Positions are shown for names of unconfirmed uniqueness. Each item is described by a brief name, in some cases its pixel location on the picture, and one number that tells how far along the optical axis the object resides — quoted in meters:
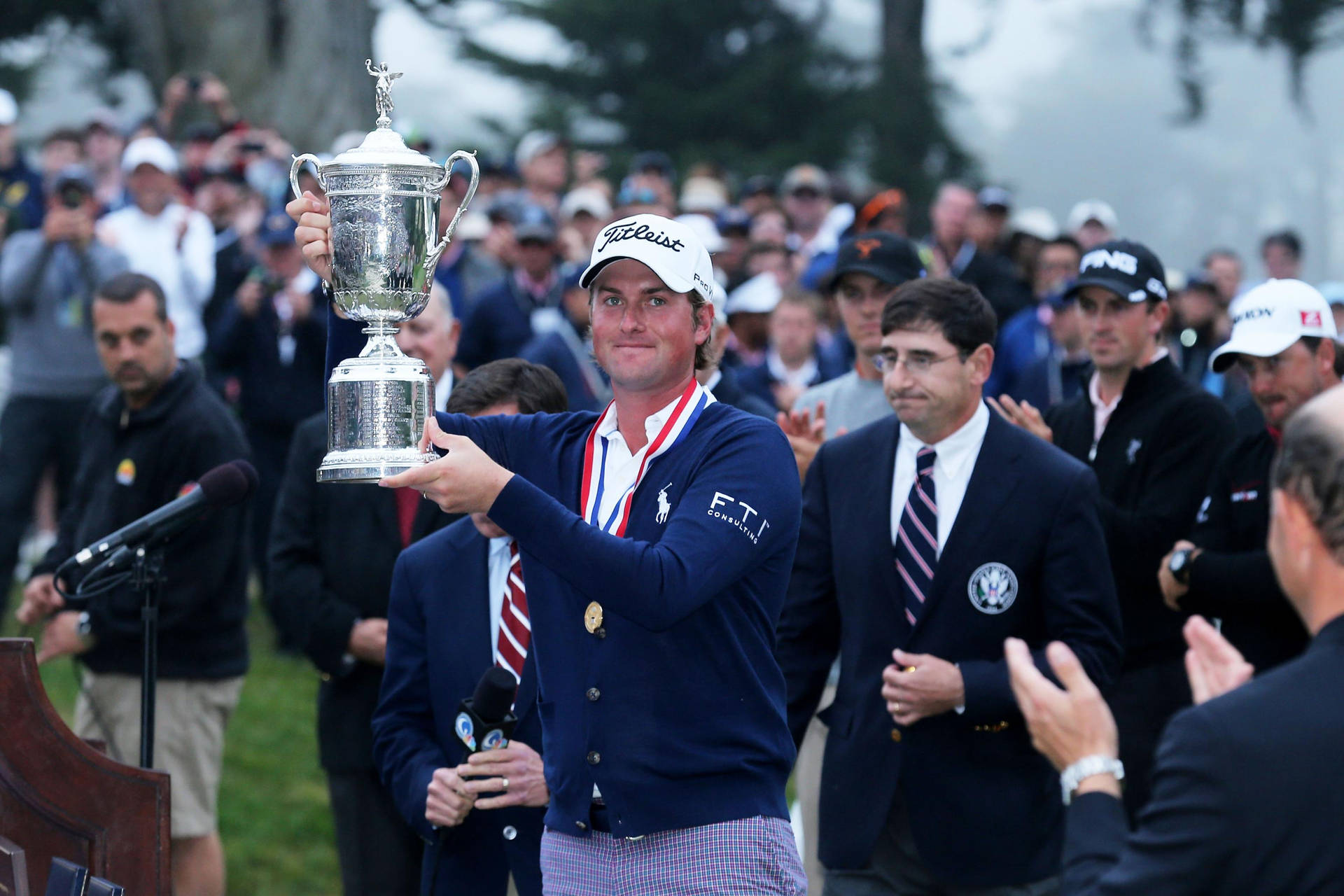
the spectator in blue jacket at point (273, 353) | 19.58
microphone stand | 8.80
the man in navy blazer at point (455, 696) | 8.96
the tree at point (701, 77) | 42.41
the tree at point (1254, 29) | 34.03
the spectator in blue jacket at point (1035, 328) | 19.23
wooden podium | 7.34
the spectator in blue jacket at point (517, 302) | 18.48
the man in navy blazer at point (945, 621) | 9.33
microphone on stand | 8.83
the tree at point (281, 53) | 28.09
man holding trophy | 6.99
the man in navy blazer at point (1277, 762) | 4.94
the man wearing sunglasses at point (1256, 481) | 10.63
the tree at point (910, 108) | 41.47
